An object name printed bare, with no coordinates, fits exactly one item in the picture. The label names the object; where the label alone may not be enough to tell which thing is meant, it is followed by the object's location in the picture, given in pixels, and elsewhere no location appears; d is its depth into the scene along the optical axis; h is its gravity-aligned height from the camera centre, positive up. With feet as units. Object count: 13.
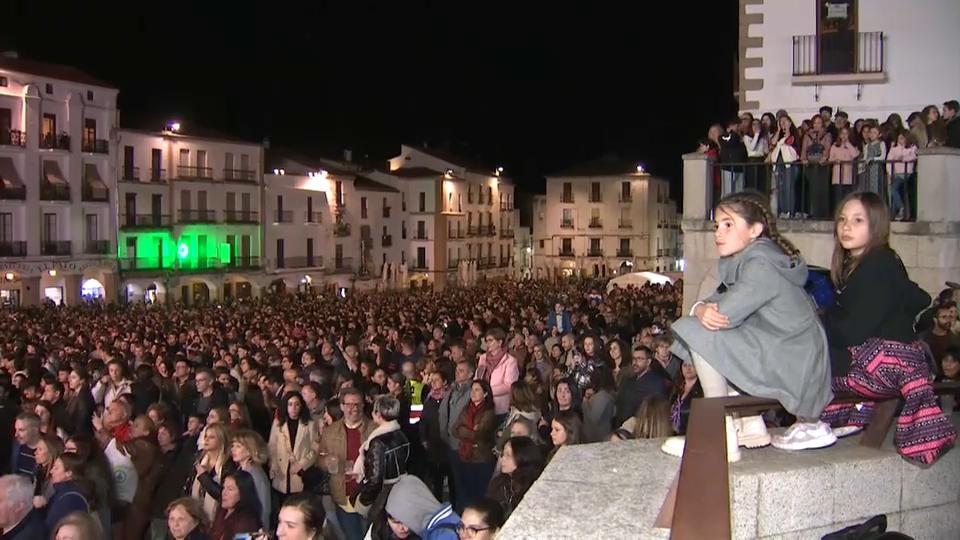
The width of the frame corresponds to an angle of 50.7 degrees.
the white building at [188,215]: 162.61 +5.79
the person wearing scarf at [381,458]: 21.61 -4.54
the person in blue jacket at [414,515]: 17.38 -4.68
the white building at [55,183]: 143.23 +9.84
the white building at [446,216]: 220.84 +7.35
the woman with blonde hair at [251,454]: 21.24 -4.38
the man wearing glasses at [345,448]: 24.09 -4.87
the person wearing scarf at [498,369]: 31.32 -3.81
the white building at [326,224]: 187.93 +4.88
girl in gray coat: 12.62 -1.11
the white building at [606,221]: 240.32 +6.59
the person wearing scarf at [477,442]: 26.78 -5.14
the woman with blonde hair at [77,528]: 16.65 -4.64
